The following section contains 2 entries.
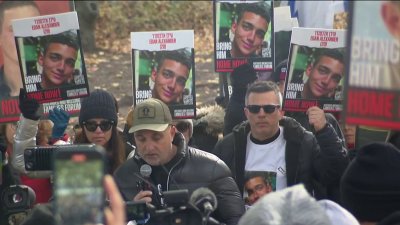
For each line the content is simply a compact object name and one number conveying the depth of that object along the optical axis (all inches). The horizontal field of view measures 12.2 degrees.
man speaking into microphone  451.9
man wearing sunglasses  480.9
